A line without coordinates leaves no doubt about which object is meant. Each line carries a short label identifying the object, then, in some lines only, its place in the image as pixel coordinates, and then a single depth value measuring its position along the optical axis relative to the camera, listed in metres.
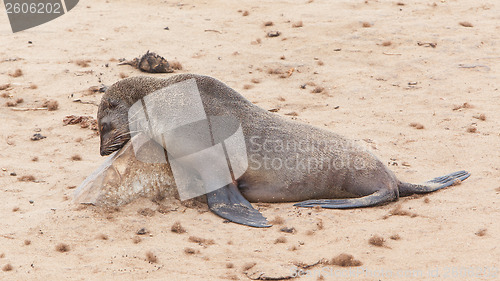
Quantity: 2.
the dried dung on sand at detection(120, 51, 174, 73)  22.20
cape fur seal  13.62
